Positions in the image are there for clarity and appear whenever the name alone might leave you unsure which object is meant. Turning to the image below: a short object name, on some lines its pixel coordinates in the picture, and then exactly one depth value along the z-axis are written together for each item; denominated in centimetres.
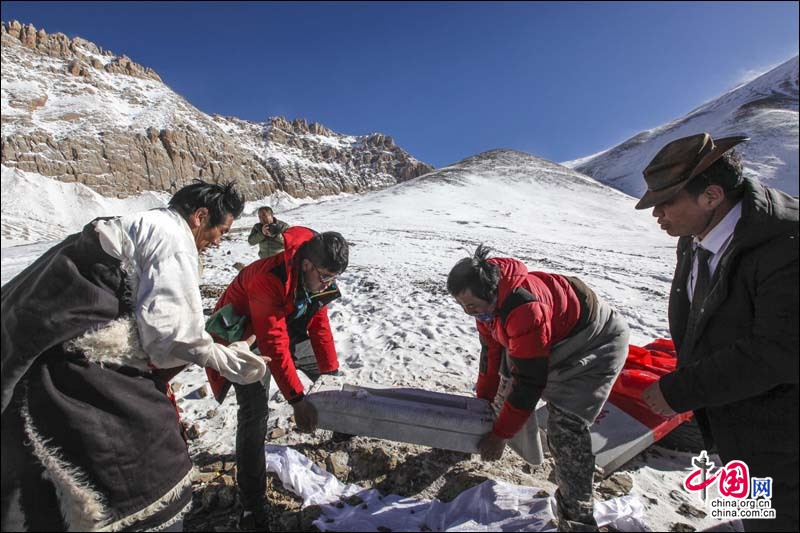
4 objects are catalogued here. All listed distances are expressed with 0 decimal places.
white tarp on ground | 231
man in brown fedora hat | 145
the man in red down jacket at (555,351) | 203
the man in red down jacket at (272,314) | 222
